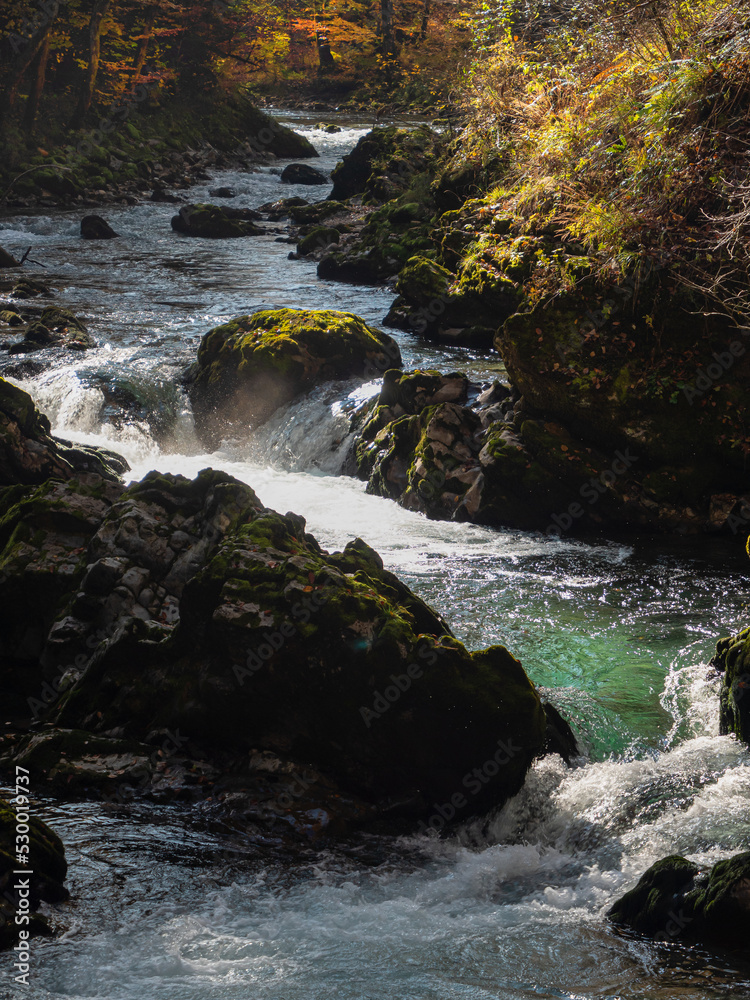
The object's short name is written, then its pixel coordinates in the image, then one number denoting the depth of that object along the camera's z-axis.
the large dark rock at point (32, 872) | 3.70
